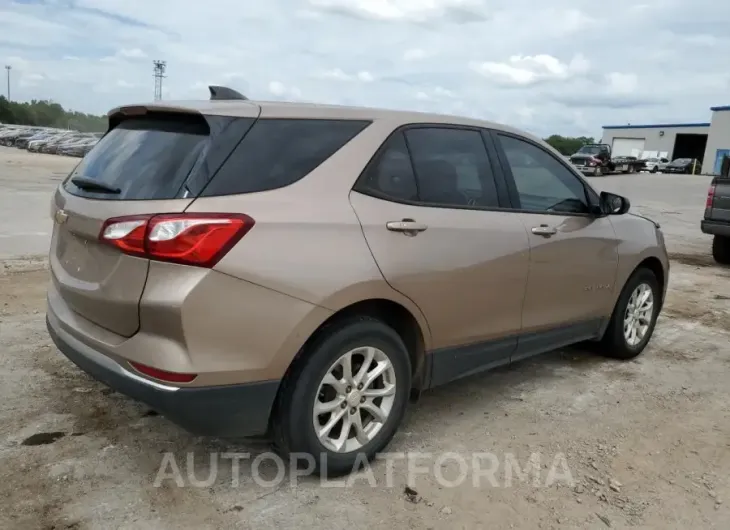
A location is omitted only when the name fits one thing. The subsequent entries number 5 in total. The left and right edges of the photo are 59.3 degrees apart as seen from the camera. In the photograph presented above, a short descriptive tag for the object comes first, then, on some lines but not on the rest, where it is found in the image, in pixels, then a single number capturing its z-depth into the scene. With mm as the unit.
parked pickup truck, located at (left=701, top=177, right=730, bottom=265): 9477
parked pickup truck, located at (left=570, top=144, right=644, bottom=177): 34531
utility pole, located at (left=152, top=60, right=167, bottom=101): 75812
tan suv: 2551
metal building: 53656
